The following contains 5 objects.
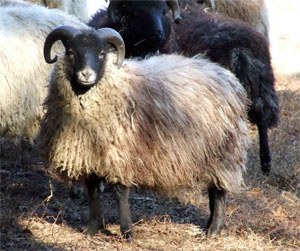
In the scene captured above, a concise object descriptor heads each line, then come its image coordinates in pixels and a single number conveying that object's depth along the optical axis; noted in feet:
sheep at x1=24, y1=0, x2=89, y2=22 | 69.67
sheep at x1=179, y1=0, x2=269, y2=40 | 84.99
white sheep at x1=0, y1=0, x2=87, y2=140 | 51.80
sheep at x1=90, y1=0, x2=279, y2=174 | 56.95
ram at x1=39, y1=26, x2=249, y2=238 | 41.27
